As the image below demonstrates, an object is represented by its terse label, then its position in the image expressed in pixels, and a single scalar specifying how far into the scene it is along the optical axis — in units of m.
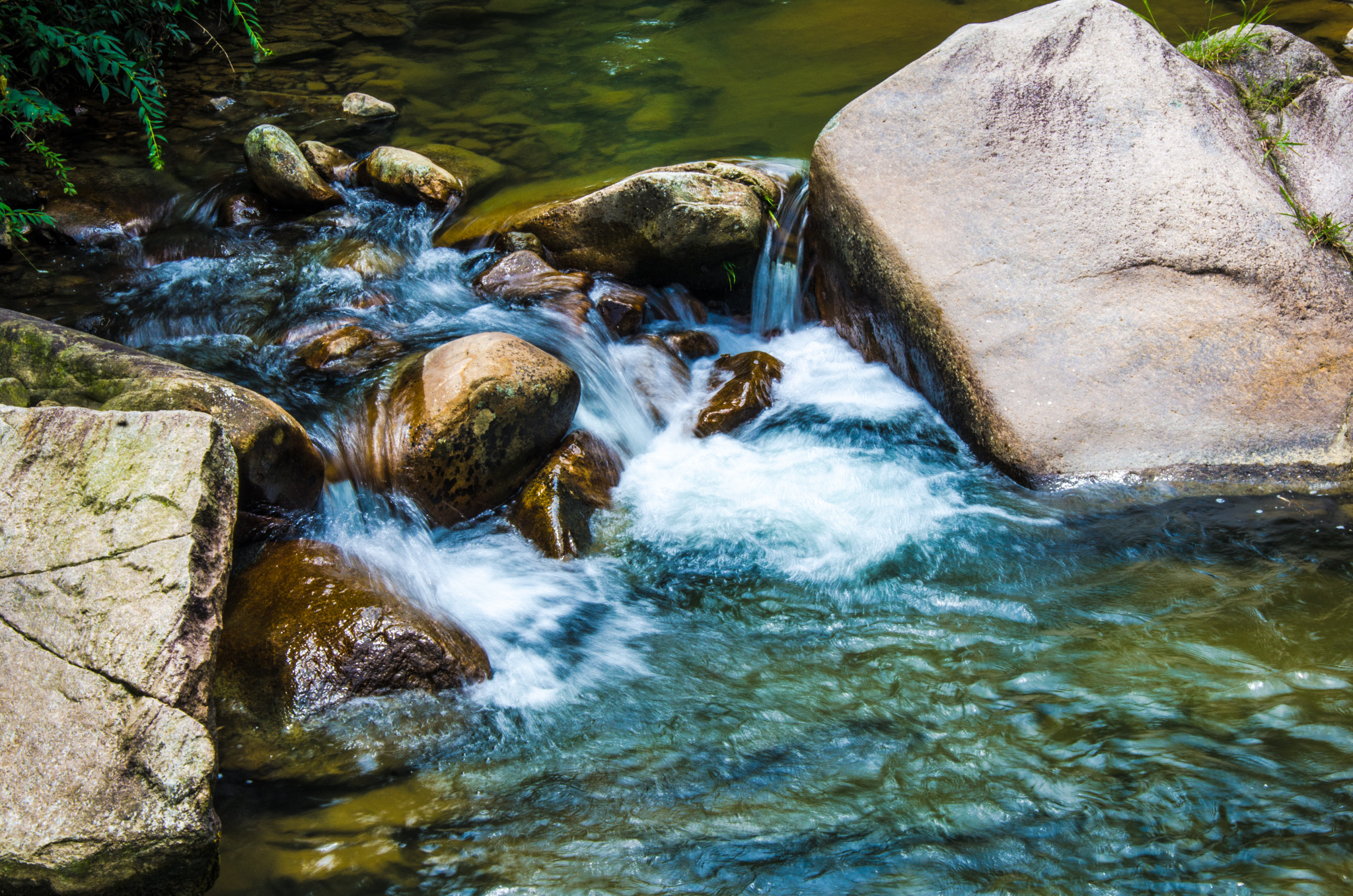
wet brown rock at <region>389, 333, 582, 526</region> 3.75
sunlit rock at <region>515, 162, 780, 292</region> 5.23
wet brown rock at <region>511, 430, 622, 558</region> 3.71
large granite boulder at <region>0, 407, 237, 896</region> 1.85
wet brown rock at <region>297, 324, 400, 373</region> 4.50
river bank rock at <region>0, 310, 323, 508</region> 3.16
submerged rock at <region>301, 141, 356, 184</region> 6.48
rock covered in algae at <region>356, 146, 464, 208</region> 6.25
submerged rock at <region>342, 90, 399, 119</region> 7.54
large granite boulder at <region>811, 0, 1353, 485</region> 3.77
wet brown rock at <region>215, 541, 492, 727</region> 2.65
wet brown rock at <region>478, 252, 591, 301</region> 5.38
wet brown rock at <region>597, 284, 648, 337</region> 5.20
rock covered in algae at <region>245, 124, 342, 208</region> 5.97
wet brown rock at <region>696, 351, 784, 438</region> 4.66
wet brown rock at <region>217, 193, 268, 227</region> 6.02
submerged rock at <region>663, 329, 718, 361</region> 5.24
